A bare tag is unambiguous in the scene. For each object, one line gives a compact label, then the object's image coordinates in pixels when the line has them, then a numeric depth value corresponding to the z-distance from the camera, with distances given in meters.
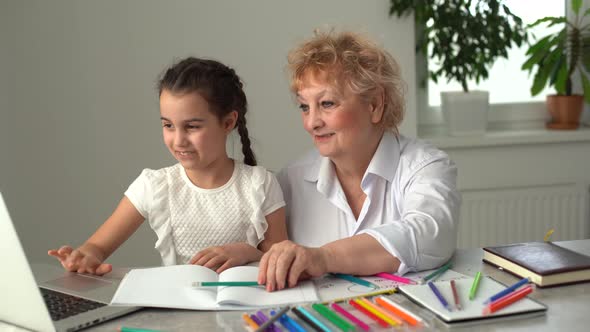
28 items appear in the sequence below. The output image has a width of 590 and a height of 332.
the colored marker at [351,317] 1.05
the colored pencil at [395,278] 1.28
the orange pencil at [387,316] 1.07
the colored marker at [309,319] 1.03
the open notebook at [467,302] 1.08
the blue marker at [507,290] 1.14
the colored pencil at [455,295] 1.12
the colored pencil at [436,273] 1.31
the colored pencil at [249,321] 1.06
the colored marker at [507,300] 1.10
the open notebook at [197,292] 1.17
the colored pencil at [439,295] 1.12
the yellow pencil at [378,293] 1.18
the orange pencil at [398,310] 1.08
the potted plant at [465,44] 3.32
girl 1.66
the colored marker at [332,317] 1.03
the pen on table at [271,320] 1.03
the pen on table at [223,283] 1.21
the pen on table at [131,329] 1.05
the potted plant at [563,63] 3.41
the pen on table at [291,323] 1.02
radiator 3.45
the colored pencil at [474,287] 1.16
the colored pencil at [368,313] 1.07
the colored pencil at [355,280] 1.26
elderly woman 1.46
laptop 1.03
